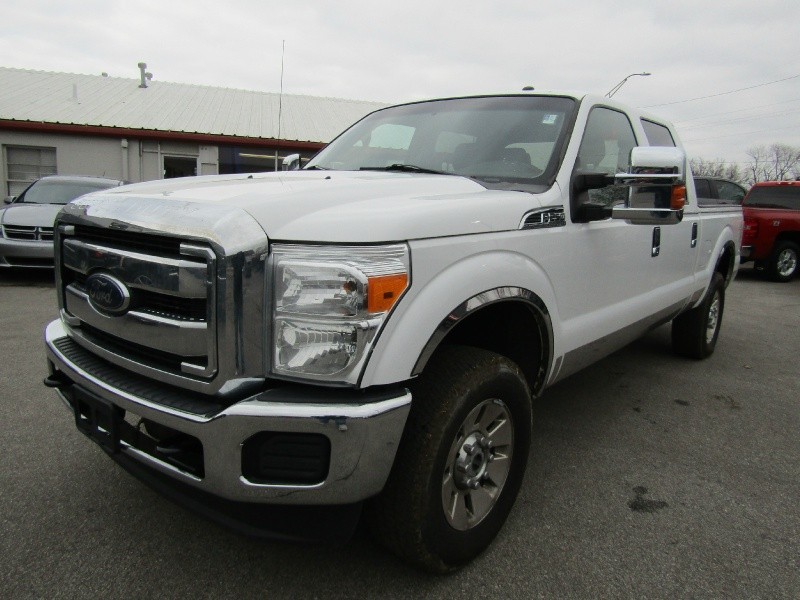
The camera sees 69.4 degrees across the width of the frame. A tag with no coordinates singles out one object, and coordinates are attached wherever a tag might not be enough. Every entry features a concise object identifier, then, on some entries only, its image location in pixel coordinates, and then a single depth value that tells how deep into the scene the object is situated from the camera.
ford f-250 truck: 1.63
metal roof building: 15.02
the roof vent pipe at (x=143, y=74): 19.55
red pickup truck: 10.94
